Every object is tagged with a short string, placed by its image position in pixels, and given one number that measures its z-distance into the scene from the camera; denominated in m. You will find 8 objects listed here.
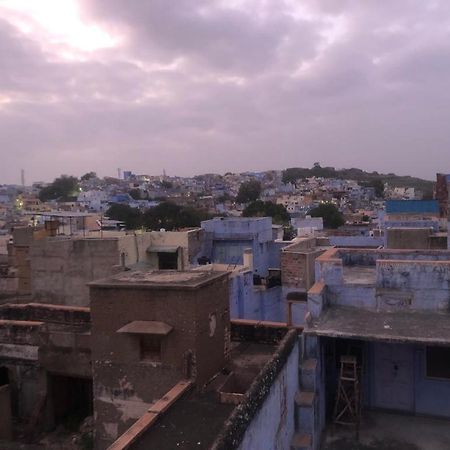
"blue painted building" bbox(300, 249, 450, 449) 9.96
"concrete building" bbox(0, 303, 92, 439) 12.23
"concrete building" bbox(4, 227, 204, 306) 18.97
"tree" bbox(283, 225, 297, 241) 39.41
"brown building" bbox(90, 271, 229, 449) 8.72
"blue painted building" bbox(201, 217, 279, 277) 25.97
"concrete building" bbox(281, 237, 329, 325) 19.58
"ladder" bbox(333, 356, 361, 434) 9.40
